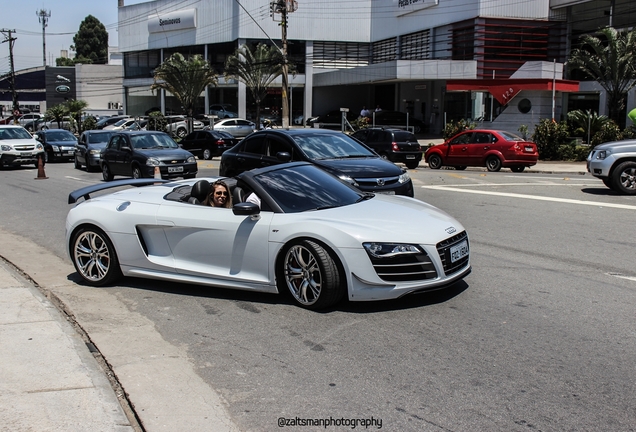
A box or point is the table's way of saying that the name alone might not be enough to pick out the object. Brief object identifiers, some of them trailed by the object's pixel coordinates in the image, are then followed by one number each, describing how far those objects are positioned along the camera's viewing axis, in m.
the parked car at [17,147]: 26.44
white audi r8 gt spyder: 6.09
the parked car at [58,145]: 30.73
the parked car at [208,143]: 32.97
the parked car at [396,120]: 49.84
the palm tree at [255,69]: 50.16
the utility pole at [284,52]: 35.38
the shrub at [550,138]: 30.08
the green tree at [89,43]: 128.38
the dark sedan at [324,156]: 11.95
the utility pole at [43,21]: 84.62
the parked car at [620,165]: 15.23
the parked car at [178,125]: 49.19
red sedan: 24.28
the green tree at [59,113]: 60.50
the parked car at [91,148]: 25.39
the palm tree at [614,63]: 32.97
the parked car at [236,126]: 45.84
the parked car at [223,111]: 59.09
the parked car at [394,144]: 24.64
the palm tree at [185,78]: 50.03
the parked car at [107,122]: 58.49
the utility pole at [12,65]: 67.69
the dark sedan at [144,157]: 19.69
